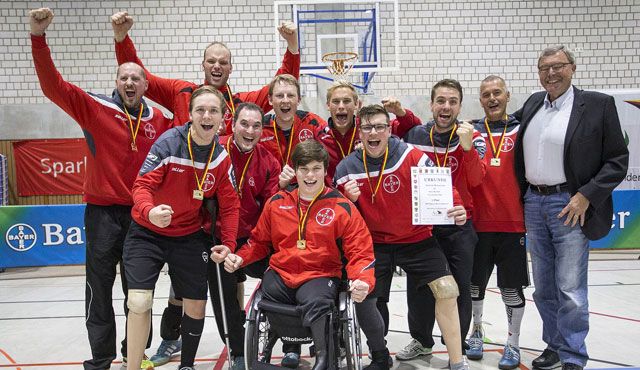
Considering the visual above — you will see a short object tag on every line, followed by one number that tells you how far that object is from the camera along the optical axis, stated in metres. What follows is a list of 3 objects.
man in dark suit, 2.74
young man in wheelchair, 2.56
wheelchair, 2.35
